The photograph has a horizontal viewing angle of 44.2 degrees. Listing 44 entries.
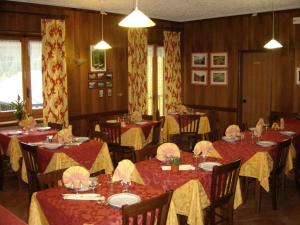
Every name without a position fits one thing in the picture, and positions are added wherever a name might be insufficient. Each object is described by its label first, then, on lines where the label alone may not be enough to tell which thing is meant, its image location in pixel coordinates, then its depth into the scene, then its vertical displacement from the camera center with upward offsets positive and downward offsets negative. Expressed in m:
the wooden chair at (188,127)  7.40 -0.82
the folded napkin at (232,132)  5.33 -0.66
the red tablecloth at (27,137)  5.60 -0.75
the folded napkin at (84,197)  2.96 -0.89
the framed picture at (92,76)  7.98 +0.24
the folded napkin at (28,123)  6.02 -0.57
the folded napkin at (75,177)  3.13 -0.76
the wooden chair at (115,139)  6.25 -0.89
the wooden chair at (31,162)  4.41 -0.91
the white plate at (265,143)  4.95 -0.78
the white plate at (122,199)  2.87 -0.89
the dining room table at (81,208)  2.65 -0.91
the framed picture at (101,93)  8.21 -0.13
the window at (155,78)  9.37 +0.22
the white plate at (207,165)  3.77 -0.83
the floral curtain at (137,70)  8.61 +0.40
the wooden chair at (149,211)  2.48 -0.86
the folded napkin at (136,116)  7.03 -0.57
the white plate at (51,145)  4.83 -0.77
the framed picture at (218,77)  9.21 +0.23
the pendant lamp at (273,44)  6.58 +0.74
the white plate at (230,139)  5.21 -0.75
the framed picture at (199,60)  9.55 +0.70
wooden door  8.54 +0.00
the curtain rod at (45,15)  6.73 +1.38
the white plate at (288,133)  5.78 -0.75
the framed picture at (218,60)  9.17 +0.66
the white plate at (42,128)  6.11 -0.68
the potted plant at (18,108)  6.24 -0.35
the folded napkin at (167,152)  3.99 -0.71
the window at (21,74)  6.76 +0.26
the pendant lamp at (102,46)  6.67 +0.75
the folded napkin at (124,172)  3.22 -0.74
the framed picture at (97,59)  7.96 +0.61
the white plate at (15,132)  5.82 -0.71
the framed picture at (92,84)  8.00 +0.07
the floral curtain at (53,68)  7.06 +0.38
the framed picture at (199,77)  9.62 +0.25
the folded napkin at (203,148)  4.07 -0.68
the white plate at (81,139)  5.22 -0.74
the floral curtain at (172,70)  9.49 +0.43
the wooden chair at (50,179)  3.29 -0.82
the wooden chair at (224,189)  3.48 -1.01
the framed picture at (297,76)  7.89 +0.20
